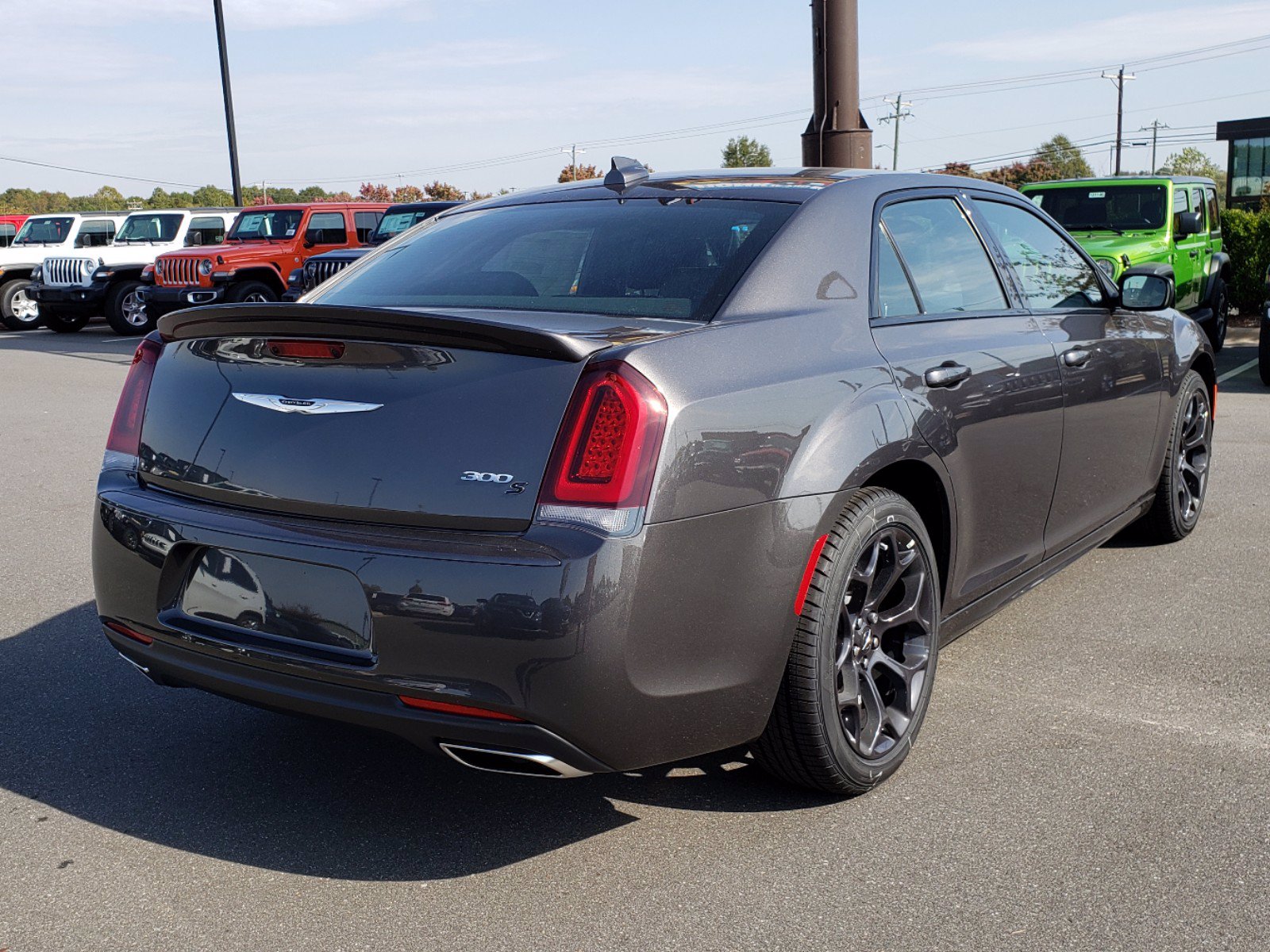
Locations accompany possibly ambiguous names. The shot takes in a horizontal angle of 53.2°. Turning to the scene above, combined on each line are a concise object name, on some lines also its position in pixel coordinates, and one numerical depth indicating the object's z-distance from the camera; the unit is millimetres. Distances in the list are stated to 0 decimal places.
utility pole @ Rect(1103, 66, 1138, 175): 77462
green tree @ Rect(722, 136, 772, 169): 81831
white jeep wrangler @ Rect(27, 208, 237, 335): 20828
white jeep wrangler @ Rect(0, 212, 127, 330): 22219
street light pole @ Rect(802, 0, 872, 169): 11188
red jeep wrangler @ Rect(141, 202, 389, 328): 17609
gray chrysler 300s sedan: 2586
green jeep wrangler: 12133
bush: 17141
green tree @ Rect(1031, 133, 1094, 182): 101688
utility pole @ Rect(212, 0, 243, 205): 22734
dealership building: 35750
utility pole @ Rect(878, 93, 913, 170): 90562
